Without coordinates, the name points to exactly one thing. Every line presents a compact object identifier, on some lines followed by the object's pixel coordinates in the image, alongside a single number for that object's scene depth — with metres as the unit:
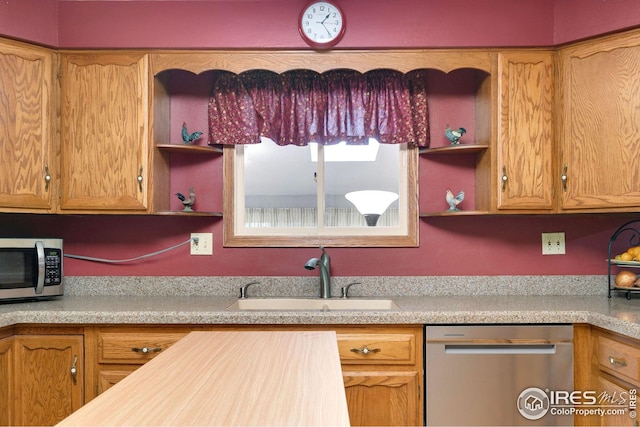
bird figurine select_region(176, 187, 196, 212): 2.54
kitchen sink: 2.45
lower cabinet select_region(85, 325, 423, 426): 1.99
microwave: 2.22
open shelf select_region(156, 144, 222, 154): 2.44
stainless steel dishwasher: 1.97
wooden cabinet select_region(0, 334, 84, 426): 2.03
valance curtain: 2.58
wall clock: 2.33
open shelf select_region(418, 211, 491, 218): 2.37
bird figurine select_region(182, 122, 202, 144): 2.56
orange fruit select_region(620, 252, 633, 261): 2.32
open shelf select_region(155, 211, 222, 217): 2.40
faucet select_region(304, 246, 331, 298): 2.48
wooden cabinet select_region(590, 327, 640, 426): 1.72
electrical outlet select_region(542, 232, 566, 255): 2.61
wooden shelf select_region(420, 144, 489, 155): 2.40
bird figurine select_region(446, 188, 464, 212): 2.51
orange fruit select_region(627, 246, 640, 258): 2.31
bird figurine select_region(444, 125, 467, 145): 2.53
